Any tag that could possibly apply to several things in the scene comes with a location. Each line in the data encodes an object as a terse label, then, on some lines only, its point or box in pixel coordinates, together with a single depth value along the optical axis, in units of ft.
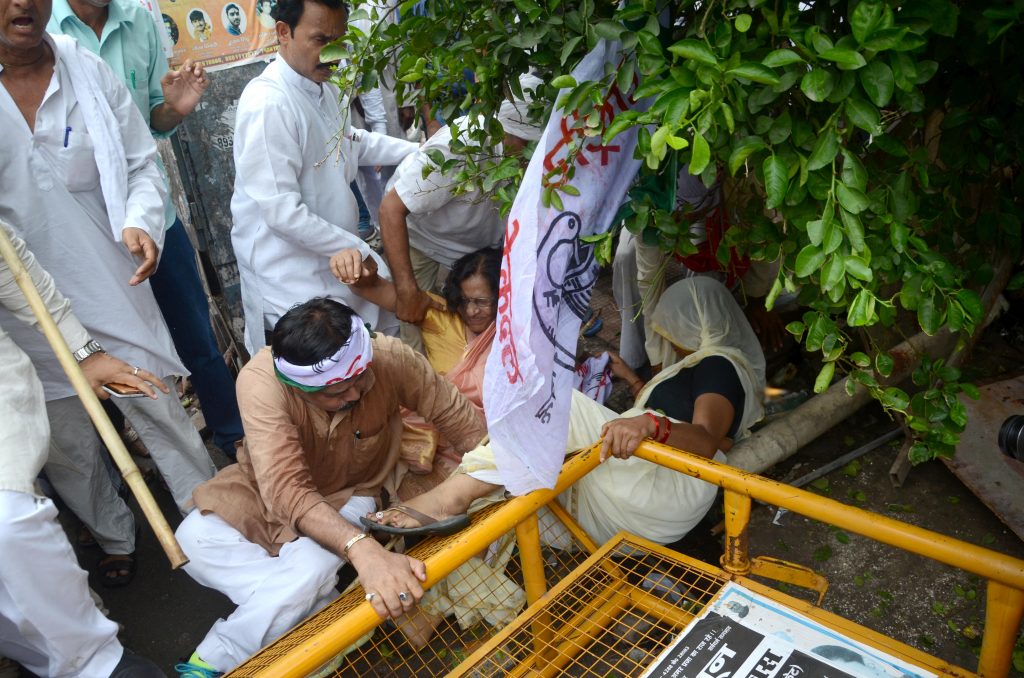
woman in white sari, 8.65
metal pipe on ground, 11.21
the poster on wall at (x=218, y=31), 15.39
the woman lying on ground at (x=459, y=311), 11.47
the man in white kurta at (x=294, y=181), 10.77
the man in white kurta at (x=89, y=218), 9.86
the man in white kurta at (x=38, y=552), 7.45
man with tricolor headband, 8.71
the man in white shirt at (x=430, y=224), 10.94
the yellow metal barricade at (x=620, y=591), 5.70
